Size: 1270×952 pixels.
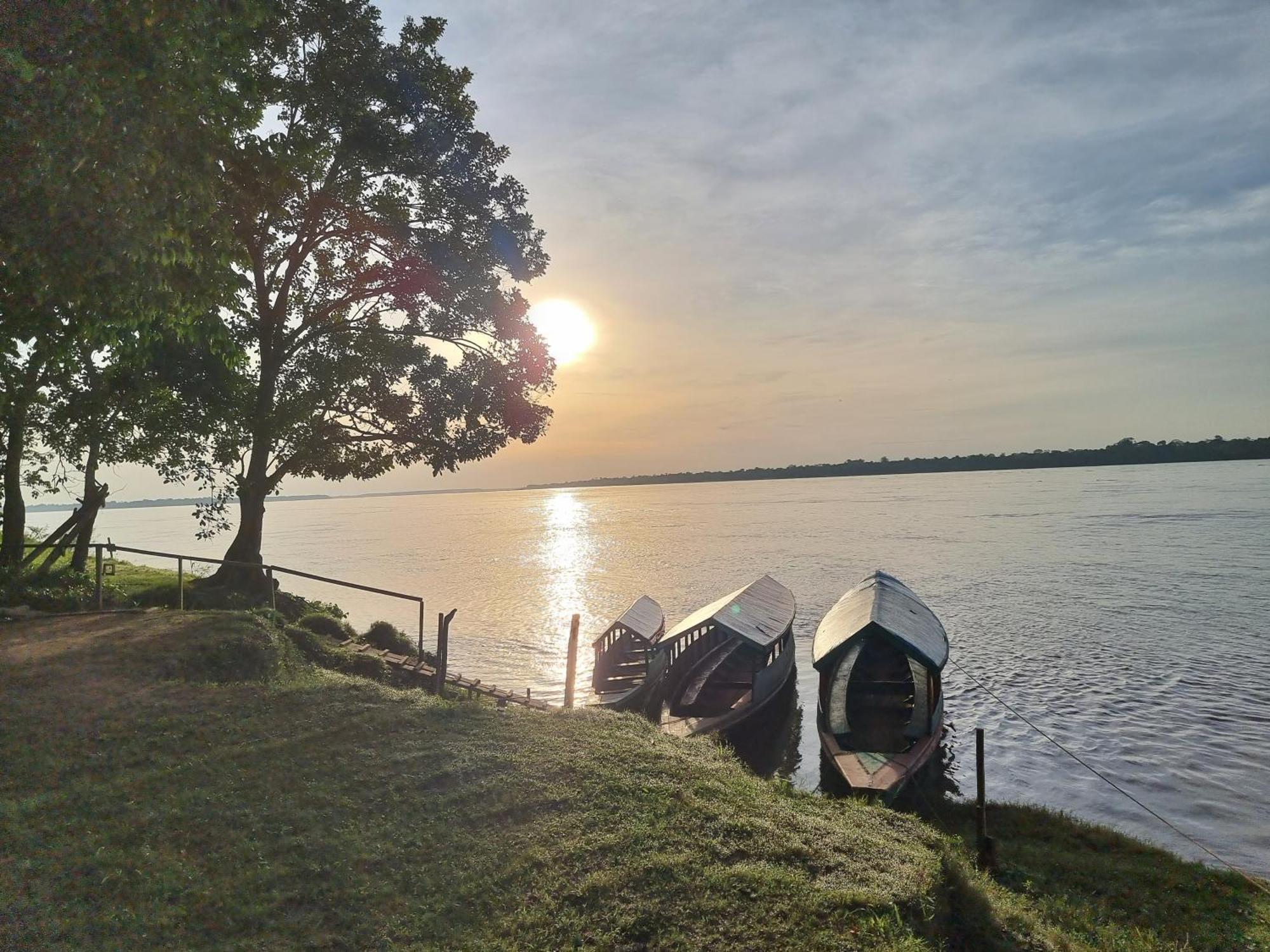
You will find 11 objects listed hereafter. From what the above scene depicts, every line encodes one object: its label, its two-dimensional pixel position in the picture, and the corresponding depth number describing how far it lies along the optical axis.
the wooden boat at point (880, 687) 16.03
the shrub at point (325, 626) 21.83
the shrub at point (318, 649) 17.78
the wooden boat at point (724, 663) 20.09
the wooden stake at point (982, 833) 11.89
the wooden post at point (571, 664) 18.50
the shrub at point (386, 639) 24.09
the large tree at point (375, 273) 20.78
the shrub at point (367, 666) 18.02
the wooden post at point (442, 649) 16.58
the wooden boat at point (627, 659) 21.08
